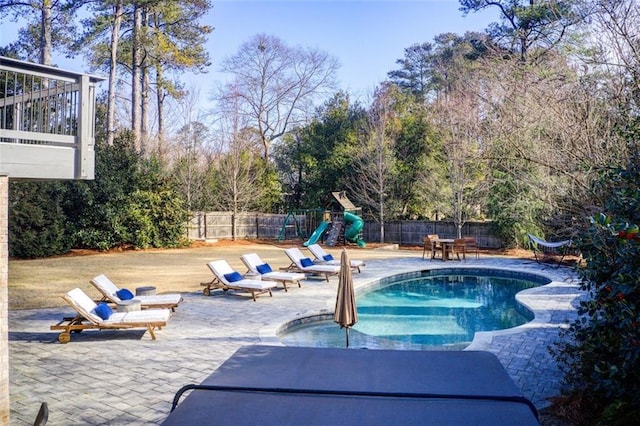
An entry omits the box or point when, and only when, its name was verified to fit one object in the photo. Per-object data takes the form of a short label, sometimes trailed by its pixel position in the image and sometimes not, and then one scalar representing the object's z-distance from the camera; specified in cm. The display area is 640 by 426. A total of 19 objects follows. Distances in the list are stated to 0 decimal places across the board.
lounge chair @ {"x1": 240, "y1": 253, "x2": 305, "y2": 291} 1173
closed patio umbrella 723
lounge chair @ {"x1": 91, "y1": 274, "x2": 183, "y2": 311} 860
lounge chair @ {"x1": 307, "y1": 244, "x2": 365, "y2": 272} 1438
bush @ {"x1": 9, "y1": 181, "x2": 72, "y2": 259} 1786
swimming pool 854
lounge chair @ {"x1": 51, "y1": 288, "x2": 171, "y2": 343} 733
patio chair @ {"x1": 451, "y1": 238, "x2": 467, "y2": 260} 1733
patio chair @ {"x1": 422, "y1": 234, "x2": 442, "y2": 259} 1781
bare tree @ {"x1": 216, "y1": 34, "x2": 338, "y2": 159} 3303
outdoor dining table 1723
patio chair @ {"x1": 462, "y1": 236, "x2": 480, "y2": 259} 1779
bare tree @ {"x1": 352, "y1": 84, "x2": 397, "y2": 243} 2400
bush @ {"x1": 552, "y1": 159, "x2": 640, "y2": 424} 354
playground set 2311
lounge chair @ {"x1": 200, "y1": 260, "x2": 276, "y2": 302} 1061
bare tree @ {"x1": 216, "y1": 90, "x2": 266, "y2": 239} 2692
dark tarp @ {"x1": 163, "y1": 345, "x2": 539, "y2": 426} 288
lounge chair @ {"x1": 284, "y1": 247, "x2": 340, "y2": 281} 1331
